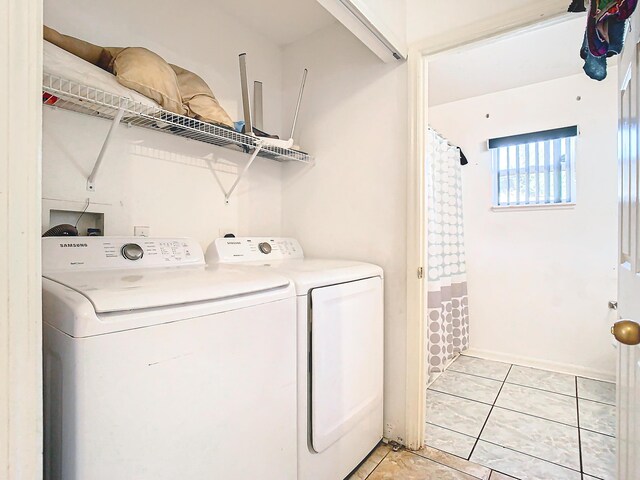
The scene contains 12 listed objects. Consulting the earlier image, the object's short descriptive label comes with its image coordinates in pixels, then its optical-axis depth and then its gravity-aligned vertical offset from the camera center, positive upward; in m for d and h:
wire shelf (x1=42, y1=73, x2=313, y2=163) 1.14 +0.50
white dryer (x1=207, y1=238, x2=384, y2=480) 1.28 -0.49
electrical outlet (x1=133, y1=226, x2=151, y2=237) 1.54 +0.03
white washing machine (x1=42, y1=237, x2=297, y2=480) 0.72 -0.33
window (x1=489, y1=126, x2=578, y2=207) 2.76 +0.60
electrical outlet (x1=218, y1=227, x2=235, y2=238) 1.92 +0.04
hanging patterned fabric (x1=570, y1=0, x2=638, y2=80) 0.81 +0.56
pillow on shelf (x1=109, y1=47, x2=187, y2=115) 1.23 +0.61
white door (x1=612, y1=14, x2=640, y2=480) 0.75 -0.07
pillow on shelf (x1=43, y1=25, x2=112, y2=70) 1.16 +0.70
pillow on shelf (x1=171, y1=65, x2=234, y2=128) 1.50 +0.62
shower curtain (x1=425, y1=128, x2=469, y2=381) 2.48 -0.18
